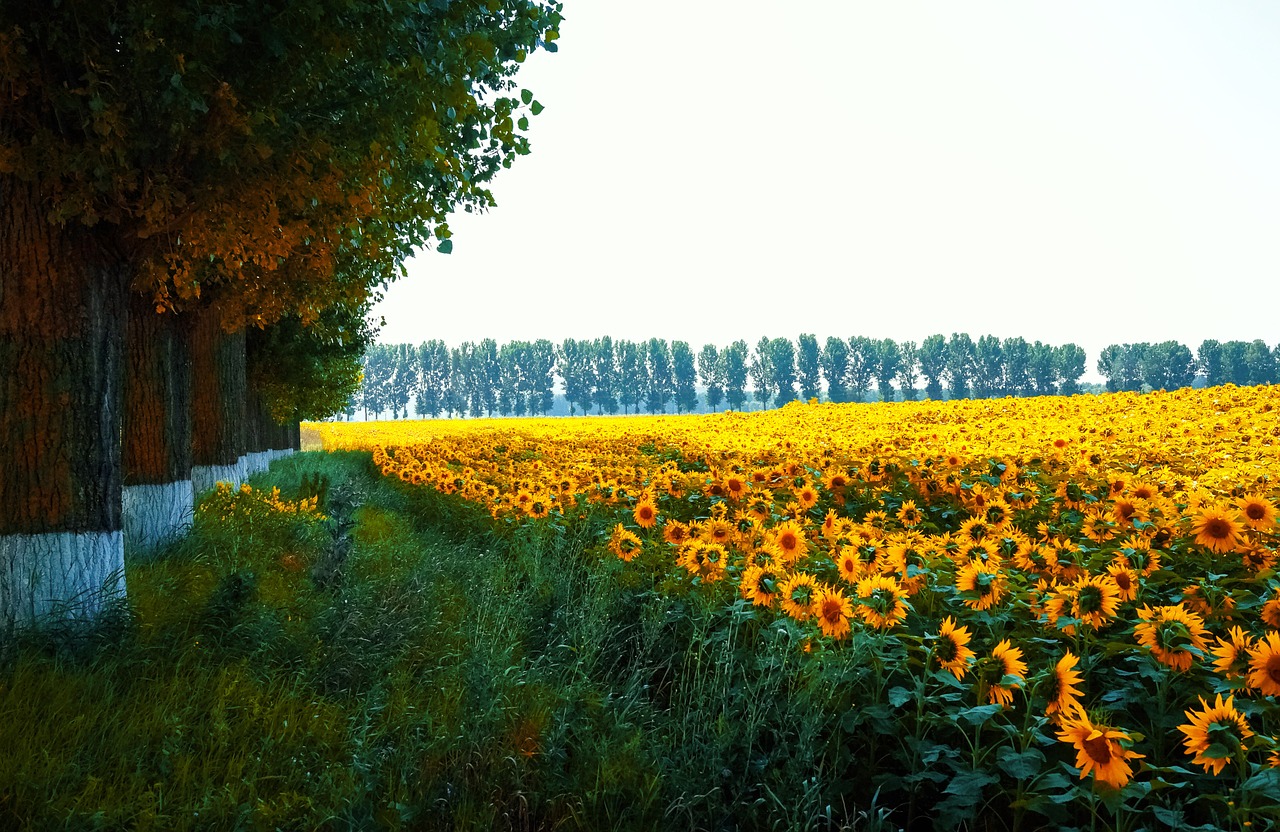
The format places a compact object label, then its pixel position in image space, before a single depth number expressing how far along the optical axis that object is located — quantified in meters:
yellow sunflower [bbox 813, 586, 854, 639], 3.92
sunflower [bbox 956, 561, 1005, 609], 4.01
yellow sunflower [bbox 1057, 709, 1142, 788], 2.72
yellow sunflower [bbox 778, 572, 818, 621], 4.21
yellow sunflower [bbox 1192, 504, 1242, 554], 4.29
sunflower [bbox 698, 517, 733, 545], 5.80
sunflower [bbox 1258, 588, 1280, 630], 3.53
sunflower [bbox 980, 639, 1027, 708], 3.32
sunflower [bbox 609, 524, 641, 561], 6.01
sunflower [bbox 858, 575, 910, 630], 3.90
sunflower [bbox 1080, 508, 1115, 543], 4.91
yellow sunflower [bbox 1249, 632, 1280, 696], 3.00
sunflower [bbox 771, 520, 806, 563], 5.08
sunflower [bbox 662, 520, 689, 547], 5.94
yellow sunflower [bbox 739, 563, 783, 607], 4.59
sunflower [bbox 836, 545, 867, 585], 4.51
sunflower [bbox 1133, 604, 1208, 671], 3.35
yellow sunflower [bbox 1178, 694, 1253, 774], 2.80
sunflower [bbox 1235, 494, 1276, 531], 4.39
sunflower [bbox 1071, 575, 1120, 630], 3.67
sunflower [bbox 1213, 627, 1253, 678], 3.20
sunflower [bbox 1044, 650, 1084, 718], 3.10
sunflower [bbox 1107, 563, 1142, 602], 3.79
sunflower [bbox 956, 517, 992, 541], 4.96
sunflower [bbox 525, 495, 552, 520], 7.89
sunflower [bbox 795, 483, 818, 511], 6.64
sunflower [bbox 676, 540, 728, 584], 5.12
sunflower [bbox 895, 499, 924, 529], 6.29
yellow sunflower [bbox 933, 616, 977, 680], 3.50
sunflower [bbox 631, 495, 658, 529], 6.70
